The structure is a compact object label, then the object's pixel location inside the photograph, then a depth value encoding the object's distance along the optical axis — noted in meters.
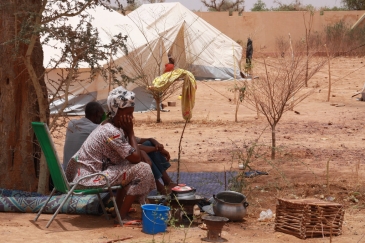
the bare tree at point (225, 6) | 39.25
